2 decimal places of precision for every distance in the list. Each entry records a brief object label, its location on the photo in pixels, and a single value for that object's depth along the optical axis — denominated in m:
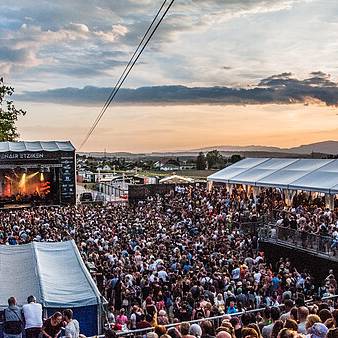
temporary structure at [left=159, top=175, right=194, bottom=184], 47.56
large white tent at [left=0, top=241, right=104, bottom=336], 10.32
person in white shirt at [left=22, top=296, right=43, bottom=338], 9.15
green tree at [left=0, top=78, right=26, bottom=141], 57.08
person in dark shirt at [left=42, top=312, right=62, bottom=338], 8.62
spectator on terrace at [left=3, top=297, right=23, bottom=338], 9.05
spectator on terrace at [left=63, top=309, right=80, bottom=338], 8.01
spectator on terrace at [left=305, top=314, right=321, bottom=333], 6.57
